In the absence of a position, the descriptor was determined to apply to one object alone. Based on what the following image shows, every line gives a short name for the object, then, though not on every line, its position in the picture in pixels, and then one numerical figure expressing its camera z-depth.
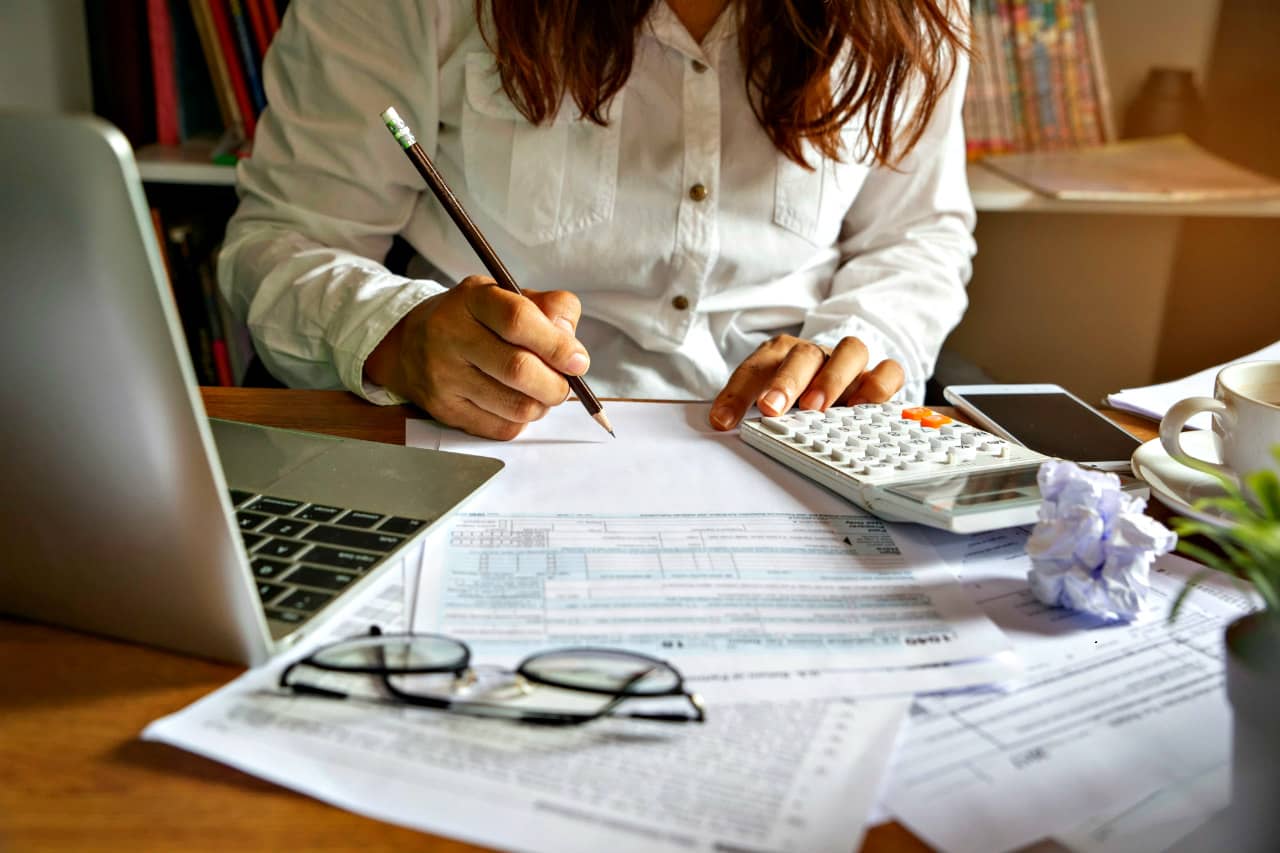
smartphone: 0.77
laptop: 0.38
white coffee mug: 0.63
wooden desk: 0.39
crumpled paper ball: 0.55
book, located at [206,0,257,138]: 1.45
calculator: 0.63
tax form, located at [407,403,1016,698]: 0.50
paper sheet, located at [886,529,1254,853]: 0.42
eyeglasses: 0.45
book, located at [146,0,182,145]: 1.46
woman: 0.98
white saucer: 0.65
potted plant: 0.38
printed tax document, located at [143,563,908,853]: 0.40
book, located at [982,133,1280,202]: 1.49
